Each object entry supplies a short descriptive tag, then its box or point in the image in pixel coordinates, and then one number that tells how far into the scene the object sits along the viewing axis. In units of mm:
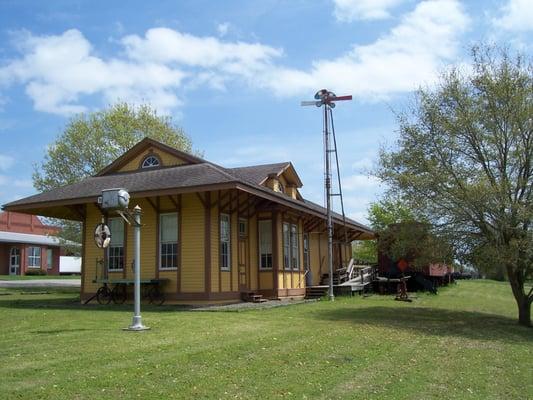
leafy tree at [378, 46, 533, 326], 14781
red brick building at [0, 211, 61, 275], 50312
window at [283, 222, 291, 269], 22797
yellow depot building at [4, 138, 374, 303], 18641
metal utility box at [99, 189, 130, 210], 11773
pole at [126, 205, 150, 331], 11500
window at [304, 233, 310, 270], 25641
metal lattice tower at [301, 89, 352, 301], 22094
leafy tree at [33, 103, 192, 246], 33031
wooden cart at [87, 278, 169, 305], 18766
